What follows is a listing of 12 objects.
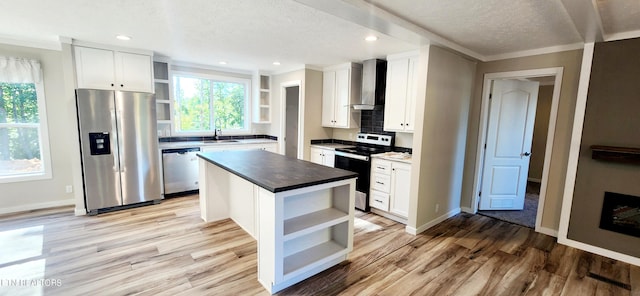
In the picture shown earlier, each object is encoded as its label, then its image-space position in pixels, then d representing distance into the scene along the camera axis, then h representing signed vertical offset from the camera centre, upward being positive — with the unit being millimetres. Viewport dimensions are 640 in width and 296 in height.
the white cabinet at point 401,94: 3650 +406
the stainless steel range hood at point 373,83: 4152 +606
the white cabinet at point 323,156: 4613 -598
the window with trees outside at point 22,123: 3541 -139
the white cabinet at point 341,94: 4590 +471
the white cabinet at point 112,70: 3564 +613
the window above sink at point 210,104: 4984 +270
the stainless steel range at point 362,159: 4016 -555
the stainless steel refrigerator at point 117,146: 3551 -420
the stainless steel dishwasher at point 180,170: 4414 -865
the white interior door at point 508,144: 3980 -252
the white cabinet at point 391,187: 3600 -864
